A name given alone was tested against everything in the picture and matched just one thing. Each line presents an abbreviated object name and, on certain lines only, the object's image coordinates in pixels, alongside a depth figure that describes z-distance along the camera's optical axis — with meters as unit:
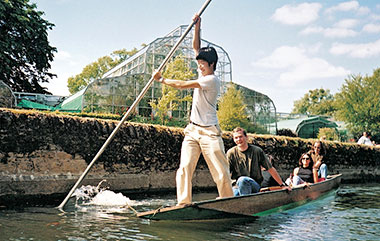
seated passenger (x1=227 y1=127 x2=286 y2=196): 5.80
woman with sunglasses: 8.00
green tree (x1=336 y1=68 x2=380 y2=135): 32.94
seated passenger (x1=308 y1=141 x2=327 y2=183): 8.51
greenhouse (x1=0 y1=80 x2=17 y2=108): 18.42
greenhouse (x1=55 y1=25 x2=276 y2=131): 22.03
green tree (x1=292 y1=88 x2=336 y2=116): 66.44
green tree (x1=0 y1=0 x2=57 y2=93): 22.83
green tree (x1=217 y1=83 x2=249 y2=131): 23.53
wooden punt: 4.51
